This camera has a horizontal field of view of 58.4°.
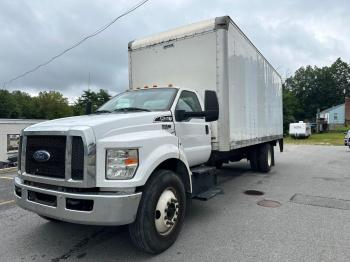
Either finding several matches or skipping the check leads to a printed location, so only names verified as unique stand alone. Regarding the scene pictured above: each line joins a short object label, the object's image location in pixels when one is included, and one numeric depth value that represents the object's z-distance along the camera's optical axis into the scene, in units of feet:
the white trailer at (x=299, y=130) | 144.56
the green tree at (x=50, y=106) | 268.02
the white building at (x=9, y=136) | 80.48
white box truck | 11.47
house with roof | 237.25
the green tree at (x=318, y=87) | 277.85
